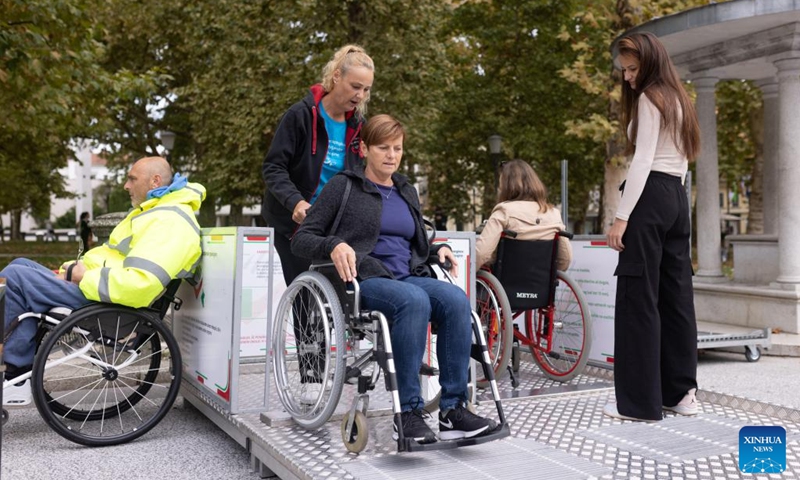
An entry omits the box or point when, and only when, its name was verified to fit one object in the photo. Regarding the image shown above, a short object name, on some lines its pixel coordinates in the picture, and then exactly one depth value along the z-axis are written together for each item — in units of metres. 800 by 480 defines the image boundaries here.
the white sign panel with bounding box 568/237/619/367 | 5.96
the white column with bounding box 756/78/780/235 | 11.83
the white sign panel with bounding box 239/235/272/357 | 4.22
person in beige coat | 5.61
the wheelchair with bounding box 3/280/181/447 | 4.17
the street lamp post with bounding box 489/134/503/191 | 20.88
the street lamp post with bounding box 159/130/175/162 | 22.66
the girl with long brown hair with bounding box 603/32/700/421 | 4.30
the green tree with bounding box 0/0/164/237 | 10.69
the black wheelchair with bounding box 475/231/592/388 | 5.32
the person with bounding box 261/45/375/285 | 4.25
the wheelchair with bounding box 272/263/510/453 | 3.39
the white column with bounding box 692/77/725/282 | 10.76
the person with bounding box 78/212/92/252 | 18.97
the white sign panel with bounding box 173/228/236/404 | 4.27
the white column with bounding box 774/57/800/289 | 9.51
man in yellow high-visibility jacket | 4.25
